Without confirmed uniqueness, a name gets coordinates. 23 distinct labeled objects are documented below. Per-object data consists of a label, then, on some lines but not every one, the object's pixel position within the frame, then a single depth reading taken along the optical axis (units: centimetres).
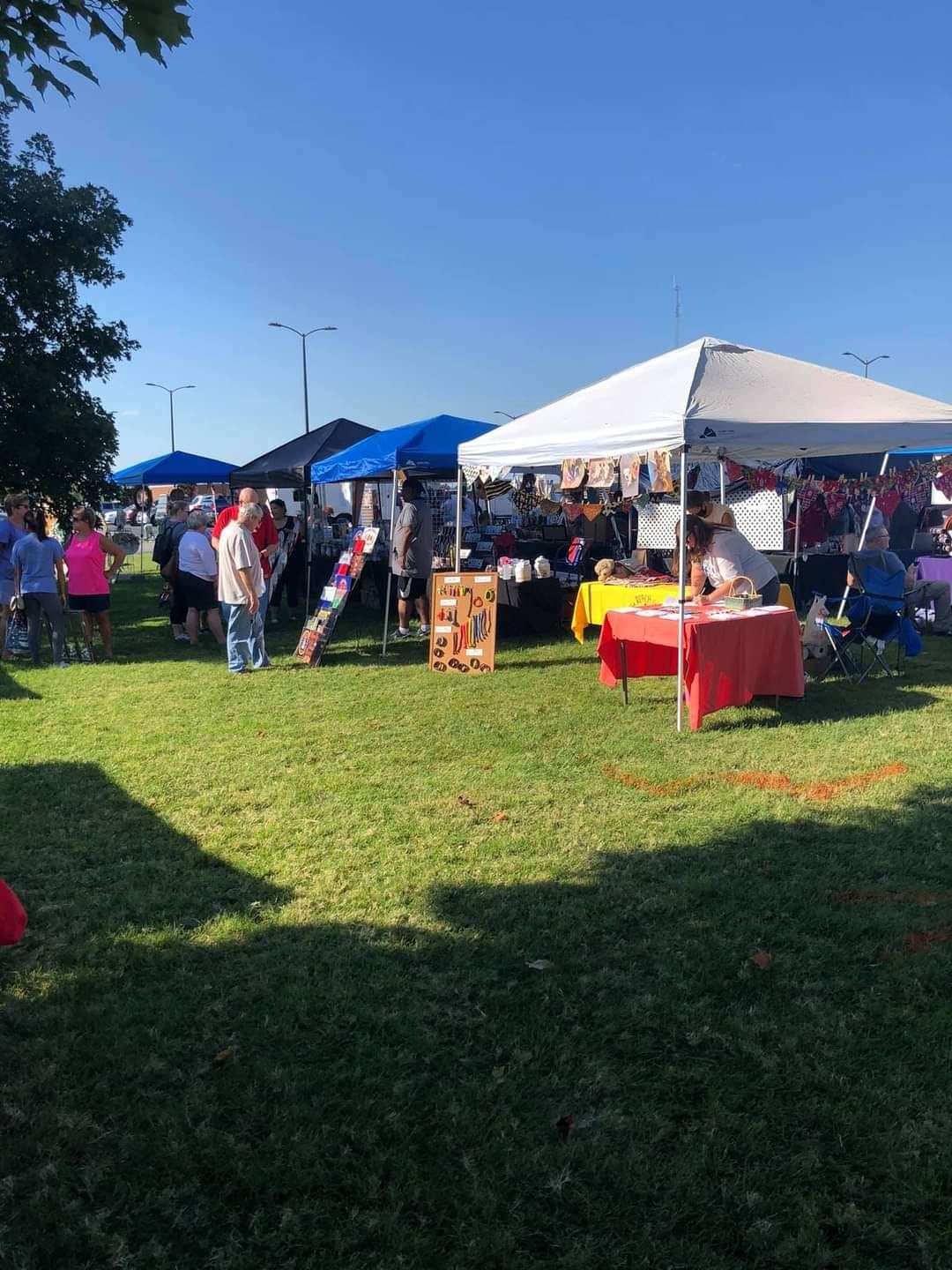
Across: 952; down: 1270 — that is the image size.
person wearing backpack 1148
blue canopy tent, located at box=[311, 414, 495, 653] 1052
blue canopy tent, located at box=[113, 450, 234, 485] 2011
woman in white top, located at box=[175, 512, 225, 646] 1089
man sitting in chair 813
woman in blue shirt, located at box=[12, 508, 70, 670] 941
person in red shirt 1060
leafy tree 1315
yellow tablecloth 888
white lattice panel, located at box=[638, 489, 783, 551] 1182
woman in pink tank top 982
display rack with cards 951
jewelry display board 905
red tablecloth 643
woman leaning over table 756
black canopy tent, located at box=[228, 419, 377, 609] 1363
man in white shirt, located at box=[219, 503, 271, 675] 866
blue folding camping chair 796
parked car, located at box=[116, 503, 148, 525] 2972
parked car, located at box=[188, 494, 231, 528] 2431
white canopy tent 677
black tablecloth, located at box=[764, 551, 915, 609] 1355
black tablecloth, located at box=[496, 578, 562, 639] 1102
